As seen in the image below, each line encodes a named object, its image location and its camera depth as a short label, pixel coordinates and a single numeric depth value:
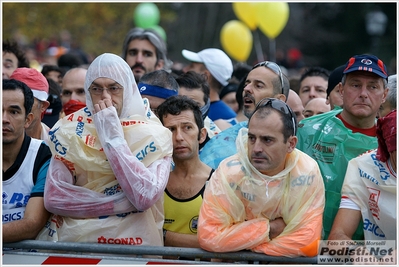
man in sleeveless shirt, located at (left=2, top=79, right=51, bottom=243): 8.86
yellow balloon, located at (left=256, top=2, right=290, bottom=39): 32.47
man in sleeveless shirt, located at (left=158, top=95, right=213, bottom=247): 9.23
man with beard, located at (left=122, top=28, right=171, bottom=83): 14.85
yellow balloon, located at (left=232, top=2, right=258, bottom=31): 34.78
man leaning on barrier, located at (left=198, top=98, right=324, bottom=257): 8.14
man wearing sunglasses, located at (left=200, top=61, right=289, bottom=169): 10.51
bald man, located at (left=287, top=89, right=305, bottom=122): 12.16
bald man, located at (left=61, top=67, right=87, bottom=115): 13.20
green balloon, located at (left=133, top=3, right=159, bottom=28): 39.62
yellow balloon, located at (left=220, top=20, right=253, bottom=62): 36.50
